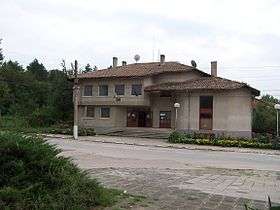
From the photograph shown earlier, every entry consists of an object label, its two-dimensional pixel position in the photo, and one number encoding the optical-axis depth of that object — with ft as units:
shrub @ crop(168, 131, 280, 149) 76.39
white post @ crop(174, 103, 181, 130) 91.36
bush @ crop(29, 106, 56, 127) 111.52
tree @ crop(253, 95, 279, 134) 99.43
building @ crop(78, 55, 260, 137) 91.04
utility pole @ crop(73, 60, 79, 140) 83.72
